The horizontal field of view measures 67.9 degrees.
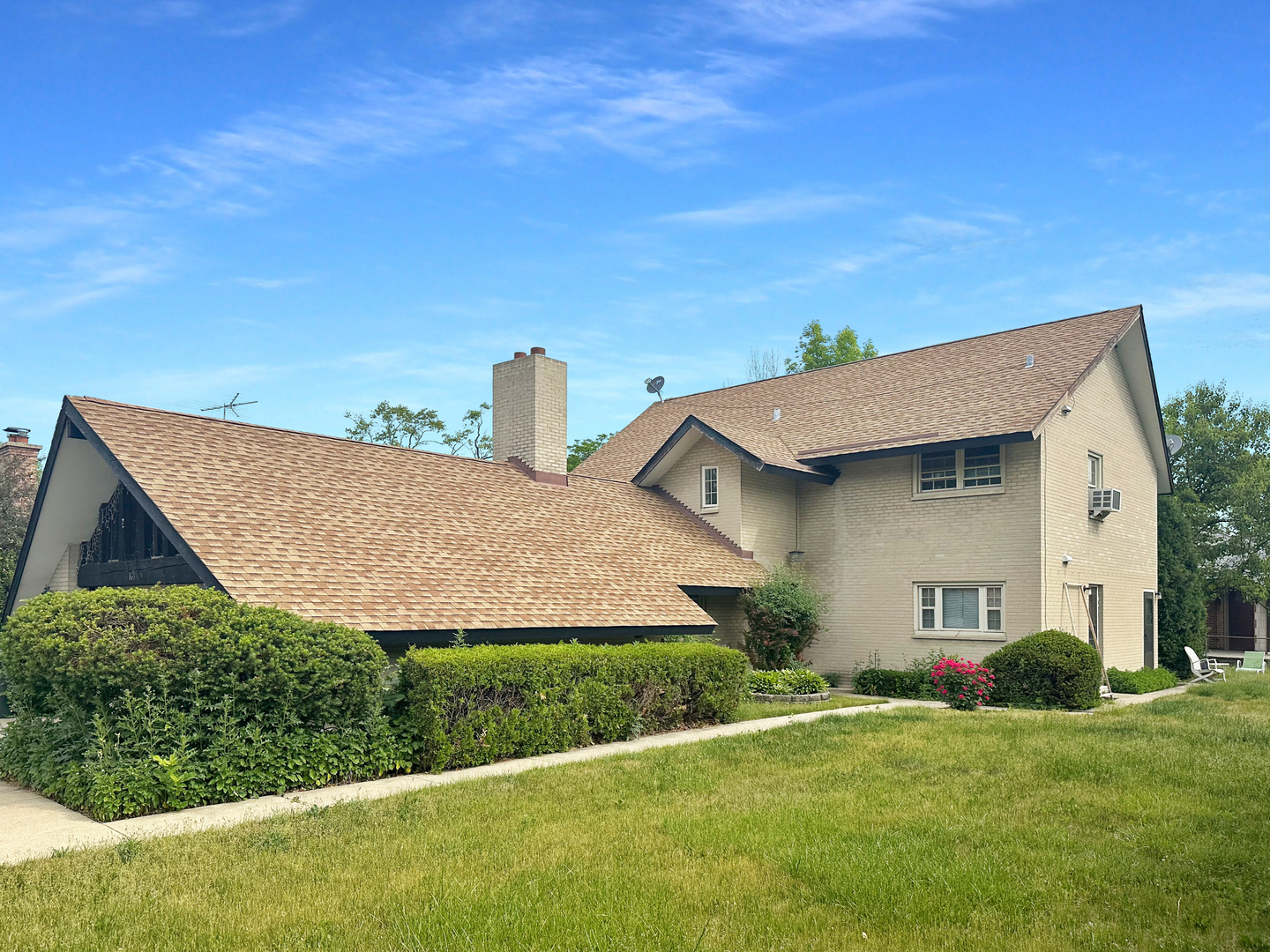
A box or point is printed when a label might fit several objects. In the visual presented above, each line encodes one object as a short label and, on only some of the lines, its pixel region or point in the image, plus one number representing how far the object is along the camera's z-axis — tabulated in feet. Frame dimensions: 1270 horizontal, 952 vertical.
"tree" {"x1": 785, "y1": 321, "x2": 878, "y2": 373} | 151.84
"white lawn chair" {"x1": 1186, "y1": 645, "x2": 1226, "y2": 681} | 85.92
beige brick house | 47.37
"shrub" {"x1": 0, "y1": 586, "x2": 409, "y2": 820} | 31.24
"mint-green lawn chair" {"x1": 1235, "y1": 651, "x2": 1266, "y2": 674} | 99.40
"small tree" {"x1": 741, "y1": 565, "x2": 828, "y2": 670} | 70.03
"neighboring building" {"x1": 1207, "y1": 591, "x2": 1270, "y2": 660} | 137.28
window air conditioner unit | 73.26
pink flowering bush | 60.18
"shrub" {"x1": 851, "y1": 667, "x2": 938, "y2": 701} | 68.44
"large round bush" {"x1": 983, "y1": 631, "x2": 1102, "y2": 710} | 59.62
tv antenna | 81.76
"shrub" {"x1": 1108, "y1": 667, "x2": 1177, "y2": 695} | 73.00
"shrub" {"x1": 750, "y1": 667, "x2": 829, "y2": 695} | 65.51
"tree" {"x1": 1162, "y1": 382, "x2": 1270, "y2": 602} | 124.57
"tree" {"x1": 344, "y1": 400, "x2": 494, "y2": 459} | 164.04
